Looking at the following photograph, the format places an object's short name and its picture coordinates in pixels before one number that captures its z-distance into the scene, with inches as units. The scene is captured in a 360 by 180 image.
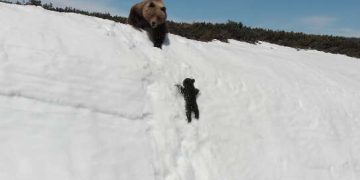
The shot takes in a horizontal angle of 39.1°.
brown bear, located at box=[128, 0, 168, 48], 427.2
